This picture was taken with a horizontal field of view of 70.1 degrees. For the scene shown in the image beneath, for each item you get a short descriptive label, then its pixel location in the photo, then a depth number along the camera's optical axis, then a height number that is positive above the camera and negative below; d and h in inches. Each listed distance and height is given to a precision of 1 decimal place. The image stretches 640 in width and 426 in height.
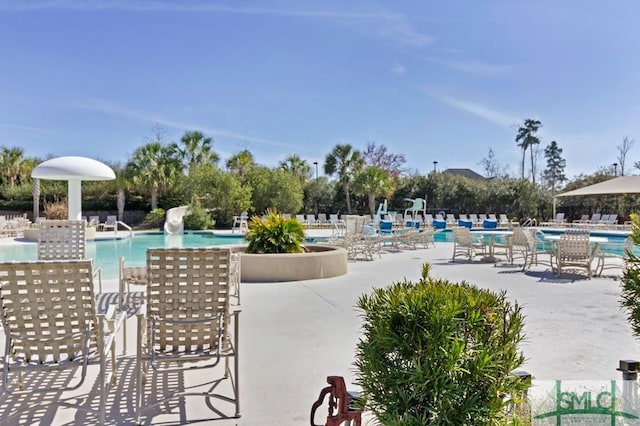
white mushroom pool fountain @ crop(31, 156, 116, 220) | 518.9 +46.4
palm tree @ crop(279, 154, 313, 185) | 1325.0 +136.0
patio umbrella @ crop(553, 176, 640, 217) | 622.2 +41.0
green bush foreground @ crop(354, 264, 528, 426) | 64.9 -21.5
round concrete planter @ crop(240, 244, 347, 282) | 327.0 -39.8
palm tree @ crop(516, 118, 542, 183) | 2180.1 +379.2
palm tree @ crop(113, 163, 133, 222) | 1135.6 +65.6
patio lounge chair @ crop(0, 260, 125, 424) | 106.7 -26.5
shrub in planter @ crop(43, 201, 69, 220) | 900.0 -4.6
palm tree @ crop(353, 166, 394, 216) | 1181.7 +76.6
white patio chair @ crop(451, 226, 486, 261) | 450.0 -27.6
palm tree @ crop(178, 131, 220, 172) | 1258.6 +172.7
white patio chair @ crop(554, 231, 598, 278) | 344.8 -28.0
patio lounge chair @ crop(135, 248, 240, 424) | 119.1 -26.2
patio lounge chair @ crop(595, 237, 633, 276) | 364.0 -38.3
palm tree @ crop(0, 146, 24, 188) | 1242.6 +129.2
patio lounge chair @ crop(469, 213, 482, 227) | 1090.3 -16.1
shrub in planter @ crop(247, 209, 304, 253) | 353.4 -18.9
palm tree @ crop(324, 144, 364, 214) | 1254.9 +138.4
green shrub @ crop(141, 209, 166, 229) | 1078.6 -20.3
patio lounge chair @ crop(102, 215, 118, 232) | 944.1 -29.1
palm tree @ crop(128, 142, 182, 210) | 1123.9 +105.4
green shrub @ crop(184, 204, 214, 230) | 971.9 -17.3
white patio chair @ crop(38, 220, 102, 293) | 258.1 -17.3
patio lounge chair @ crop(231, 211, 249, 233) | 894.3 -22.8
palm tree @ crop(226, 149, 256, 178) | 1241.4 +132.5
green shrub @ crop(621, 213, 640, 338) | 94.5 -15.3
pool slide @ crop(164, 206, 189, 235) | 866.8 -21.4
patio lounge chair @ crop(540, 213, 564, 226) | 1020.5 -15.5
